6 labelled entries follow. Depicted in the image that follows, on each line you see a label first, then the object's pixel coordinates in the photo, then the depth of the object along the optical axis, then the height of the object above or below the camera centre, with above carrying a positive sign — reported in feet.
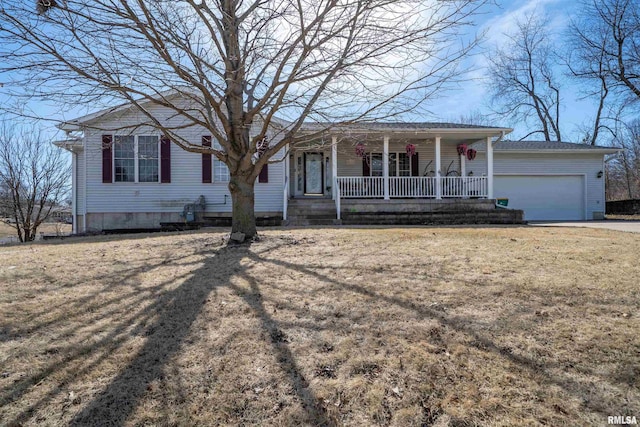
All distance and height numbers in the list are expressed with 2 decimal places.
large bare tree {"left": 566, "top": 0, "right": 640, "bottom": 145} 58.13 +26.18
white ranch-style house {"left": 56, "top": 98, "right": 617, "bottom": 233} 37.93 +2.47
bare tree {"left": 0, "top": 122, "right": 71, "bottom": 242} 45.91 +2.30
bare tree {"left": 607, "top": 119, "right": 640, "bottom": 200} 75.41 +8.43
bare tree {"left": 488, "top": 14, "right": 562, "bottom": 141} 89.30 +28.03
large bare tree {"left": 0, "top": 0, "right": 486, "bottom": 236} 16.05 +7.33
